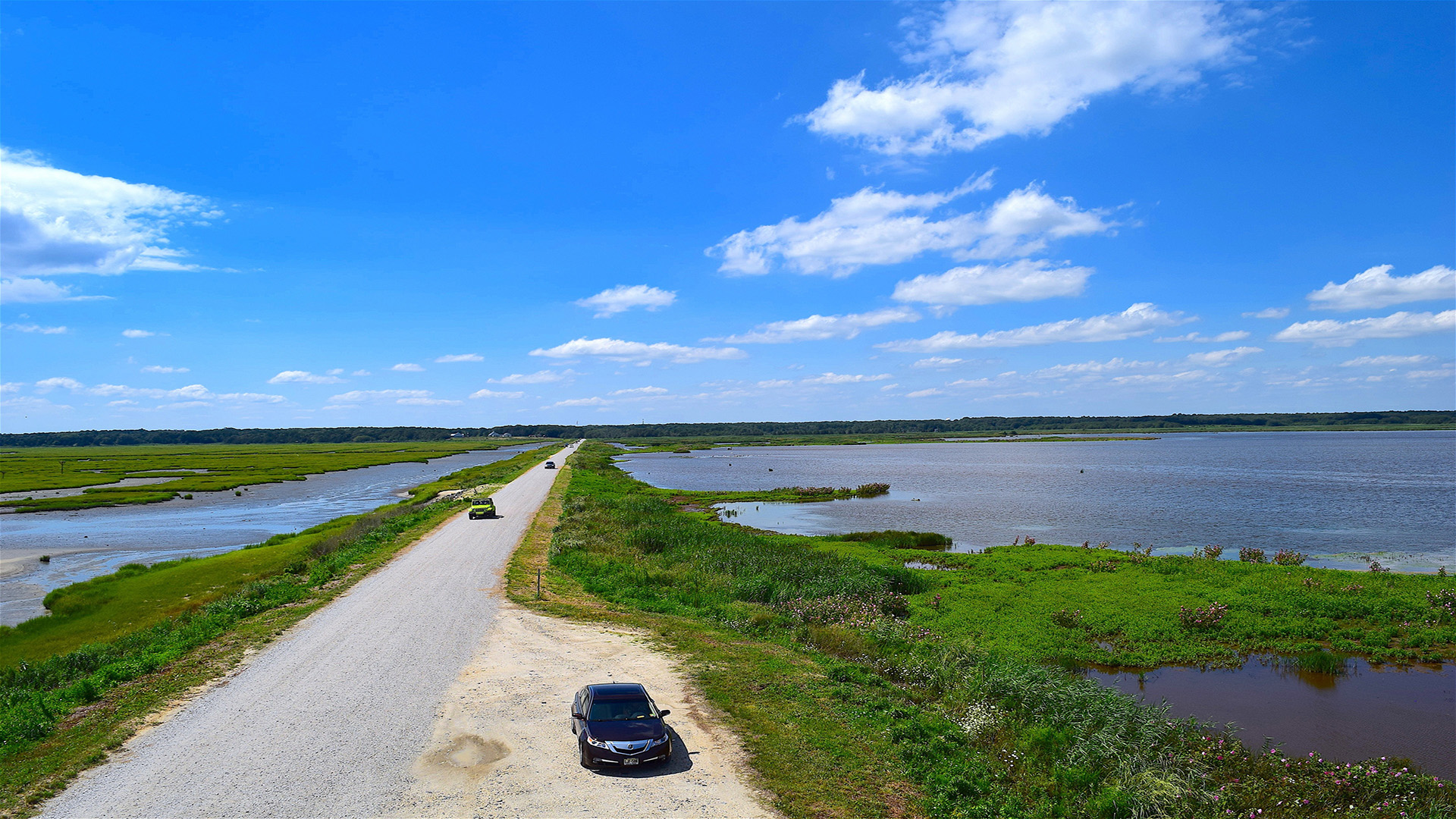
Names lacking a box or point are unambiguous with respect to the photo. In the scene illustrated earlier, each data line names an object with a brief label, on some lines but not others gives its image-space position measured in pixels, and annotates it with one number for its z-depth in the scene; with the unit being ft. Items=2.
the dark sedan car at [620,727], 44.34
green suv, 170.73
